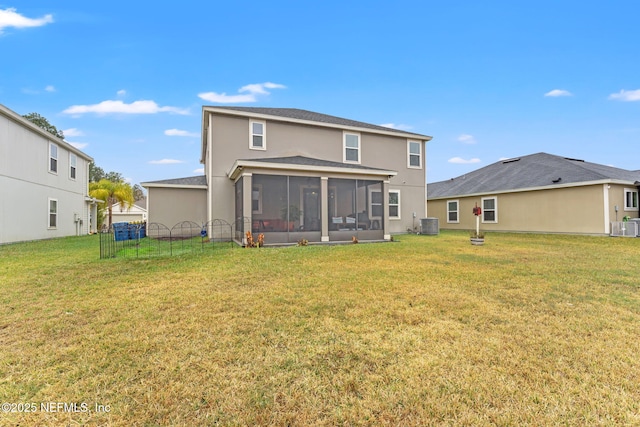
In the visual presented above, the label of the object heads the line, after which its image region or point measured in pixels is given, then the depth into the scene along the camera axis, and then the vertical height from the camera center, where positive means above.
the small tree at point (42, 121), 30.42 +10.72
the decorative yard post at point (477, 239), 10.38 -0.90
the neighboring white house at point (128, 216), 33.84 +0.41
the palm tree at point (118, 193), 20.98 +1.96
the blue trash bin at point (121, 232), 13.06 -0.58
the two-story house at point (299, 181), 10.30 +1.51
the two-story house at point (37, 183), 11.14 +1.73
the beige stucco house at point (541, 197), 13.63 +0.93
